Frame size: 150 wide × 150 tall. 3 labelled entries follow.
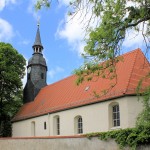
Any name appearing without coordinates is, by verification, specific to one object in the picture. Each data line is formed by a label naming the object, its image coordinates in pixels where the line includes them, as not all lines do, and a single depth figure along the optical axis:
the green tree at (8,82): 20.68
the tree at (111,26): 5.80
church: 12.35
